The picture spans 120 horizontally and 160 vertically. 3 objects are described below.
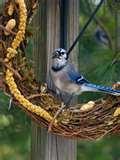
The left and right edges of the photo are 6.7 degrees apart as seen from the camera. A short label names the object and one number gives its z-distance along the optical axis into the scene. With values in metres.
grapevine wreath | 3.49
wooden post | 3.74
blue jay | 3.62
